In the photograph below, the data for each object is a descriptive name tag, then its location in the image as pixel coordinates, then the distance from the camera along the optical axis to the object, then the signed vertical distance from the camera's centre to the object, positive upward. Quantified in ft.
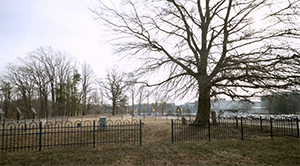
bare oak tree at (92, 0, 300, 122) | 33.50 +8.03
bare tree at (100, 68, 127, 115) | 140.27 +4.00
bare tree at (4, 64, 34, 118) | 111.45 +10.09
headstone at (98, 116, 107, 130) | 41.03 -6.73
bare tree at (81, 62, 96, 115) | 146.22 +8.78
